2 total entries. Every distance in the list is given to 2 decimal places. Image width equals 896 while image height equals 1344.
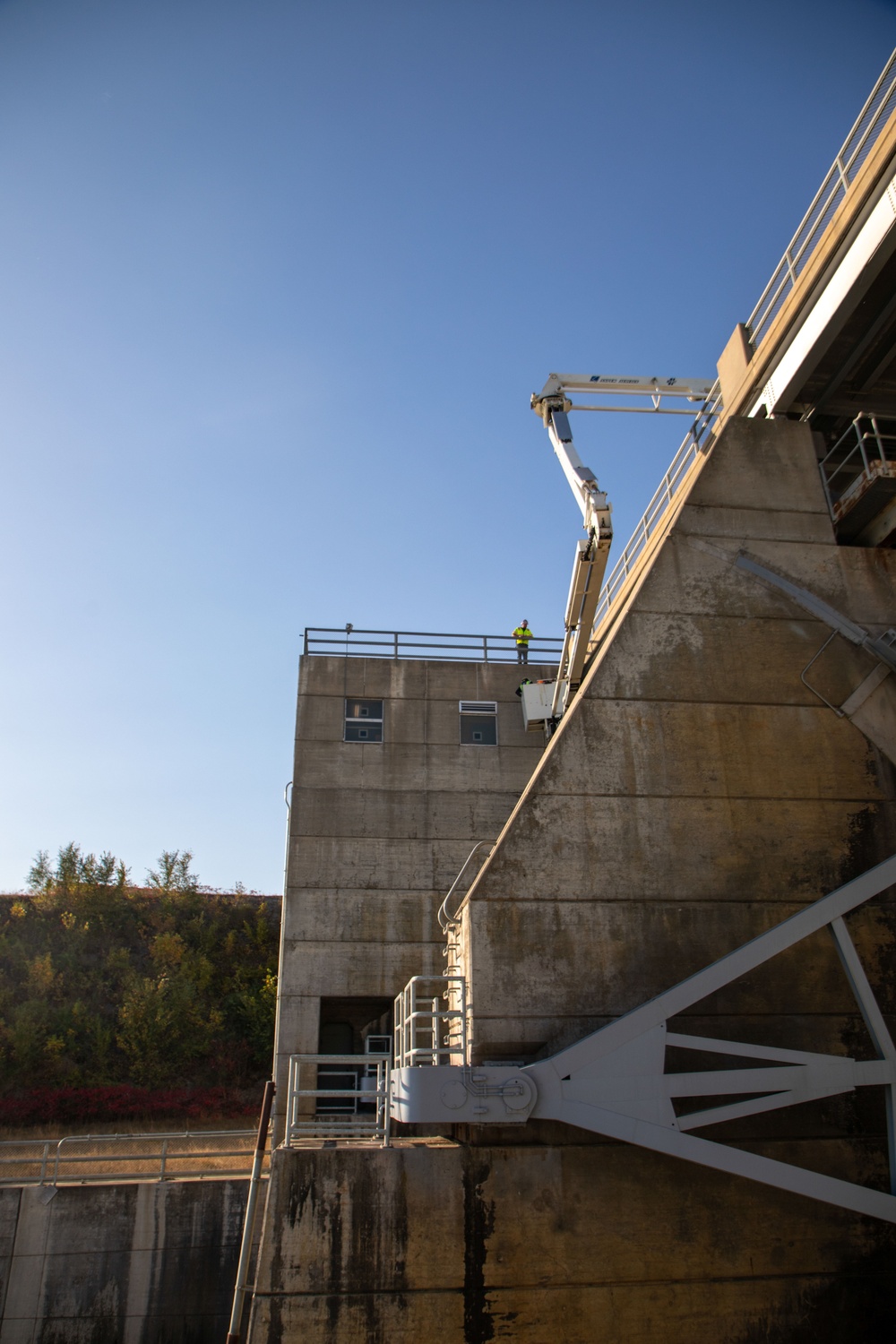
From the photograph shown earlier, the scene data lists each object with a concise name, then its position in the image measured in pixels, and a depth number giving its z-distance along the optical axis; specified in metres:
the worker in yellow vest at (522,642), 20.83
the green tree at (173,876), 38.72
